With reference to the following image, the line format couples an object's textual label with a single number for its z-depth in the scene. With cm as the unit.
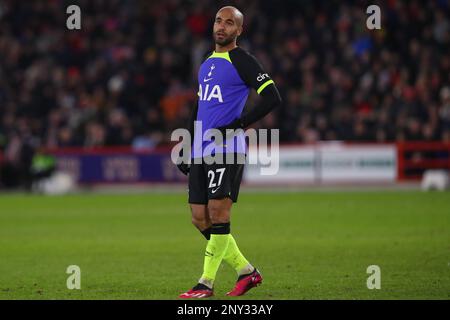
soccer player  1731
